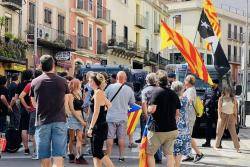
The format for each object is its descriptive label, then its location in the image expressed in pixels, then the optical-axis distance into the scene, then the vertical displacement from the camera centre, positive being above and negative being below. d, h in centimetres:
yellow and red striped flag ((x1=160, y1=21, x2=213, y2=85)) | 1348 +42
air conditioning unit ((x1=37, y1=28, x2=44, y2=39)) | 3342 +244
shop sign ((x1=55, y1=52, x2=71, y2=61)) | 3691 +118
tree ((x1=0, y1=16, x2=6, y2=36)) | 2802 +264
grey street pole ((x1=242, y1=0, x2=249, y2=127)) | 2123 -33
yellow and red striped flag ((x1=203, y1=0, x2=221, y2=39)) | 1730 +189
